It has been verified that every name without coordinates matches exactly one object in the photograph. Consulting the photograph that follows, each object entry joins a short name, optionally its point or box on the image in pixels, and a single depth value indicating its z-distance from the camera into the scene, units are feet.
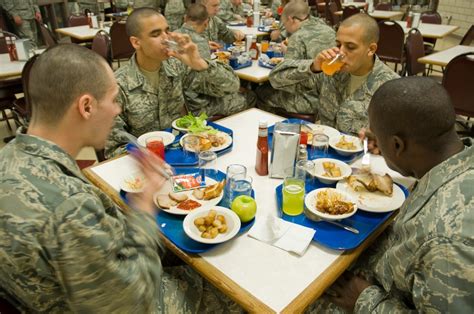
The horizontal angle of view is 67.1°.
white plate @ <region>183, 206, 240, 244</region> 4.54
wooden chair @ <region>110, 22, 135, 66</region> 15.49
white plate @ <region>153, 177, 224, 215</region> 5.09
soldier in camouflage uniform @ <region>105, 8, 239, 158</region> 8.18
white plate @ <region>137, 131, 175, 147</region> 6.88
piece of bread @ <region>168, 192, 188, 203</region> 5.33
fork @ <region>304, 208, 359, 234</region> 4.84
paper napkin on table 4.53
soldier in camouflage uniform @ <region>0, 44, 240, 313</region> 3.10
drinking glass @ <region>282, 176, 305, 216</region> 5.08
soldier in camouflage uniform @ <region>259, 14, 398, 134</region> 7.88
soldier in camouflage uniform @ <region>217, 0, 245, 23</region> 20.45
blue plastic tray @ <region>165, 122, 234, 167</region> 6.44
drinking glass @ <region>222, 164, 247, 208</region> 5.42
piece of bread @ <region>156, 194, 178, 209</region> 5.18
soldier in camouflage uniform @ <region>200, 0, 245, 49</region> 16.08
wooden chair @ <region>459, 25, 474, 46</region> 16.21
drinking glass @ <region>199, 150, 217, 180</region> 6.05
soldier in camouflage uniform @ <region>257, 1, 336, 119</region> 10.93
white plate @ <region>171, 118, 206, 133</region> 7.44
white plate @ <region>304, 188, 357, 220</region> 4.93
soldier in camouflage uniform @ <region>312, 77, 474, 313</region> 3.13
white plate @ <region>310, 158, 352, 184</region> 5.84
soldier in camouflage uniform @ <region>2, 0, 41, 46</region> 20.66
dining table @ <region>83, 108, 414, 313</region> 3.89
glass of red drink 6.38
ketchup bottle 5.96
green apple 4.93
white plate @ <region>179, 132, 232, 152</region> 6.69
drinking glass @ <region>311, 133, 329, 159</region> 6.74
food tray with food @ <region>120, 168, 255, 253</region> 4.55
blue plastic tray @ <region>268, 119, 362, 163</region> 6.69
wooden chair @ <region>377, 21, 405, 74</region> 15.57
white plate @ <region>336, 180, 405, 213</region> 5.20
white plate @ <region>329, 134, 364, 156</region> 6.66
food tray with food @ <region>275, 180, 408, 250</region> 4.61
